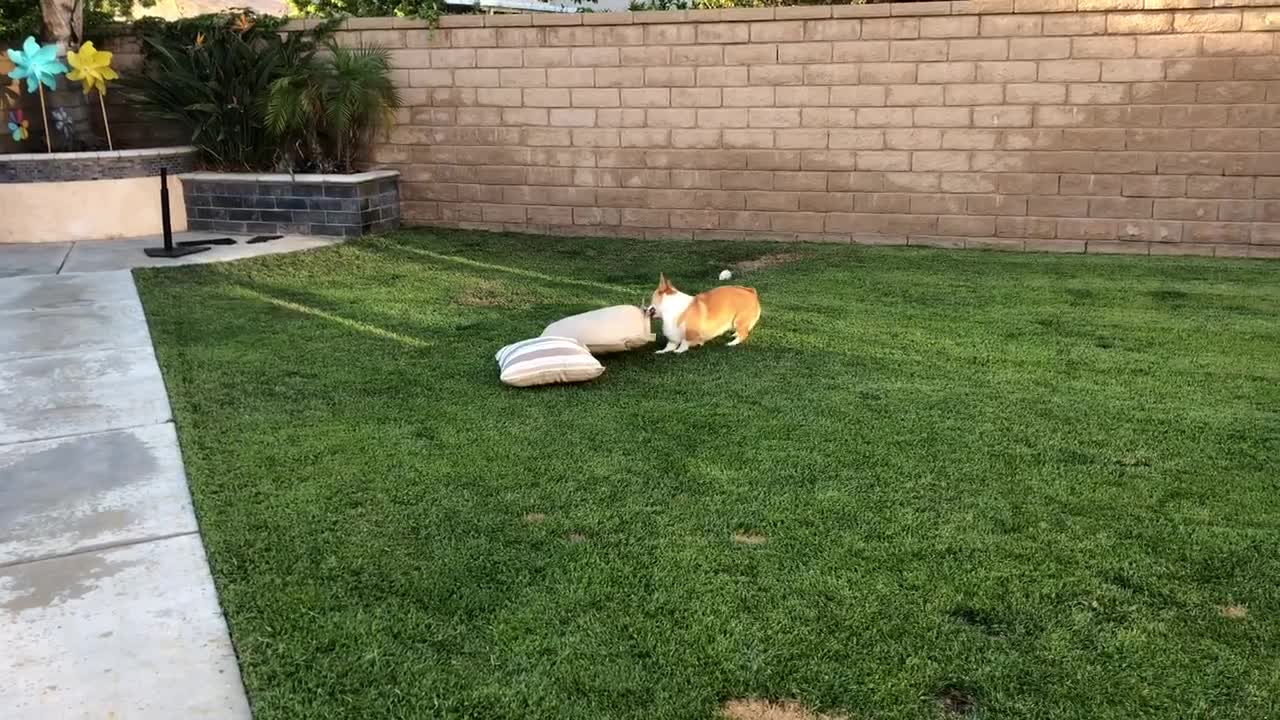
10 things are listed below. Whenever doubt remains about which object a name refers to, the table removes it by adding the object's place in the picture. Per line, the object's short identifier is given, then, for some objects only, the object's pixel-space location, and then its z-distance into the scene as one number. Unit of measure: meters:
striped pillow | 4.49
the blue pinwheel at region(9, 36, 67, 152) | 8.84
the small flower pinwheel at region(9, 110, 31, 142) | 9.10
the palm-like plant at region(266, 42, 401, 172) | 8.91
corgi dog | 5.02
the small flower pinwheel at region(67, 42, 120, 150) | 8.95
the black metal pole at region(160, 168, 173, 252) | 8.07
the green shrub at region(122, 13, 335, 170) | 9.23
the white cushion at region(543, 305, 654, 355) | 4.83
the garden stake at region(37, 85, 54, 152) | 9.18
